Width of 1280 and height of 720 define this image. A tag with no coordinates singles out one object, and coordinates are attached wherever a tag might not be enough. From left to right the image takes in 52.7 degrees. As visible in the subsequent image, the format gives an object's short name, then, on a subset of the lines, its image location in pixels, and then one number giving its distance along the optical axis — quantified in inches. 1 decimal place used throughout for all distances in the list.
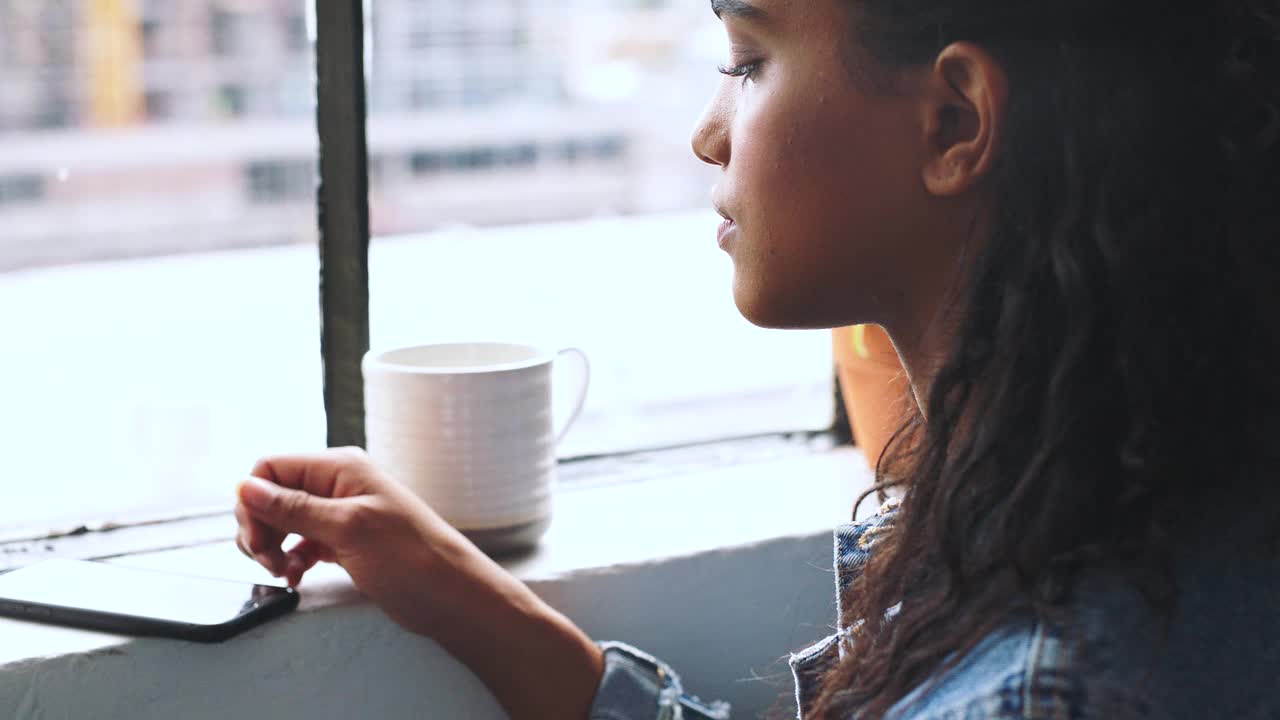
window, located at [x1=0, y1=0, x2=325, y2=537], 37.5
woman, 21.0
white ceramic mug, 35.7
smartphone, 31.9
